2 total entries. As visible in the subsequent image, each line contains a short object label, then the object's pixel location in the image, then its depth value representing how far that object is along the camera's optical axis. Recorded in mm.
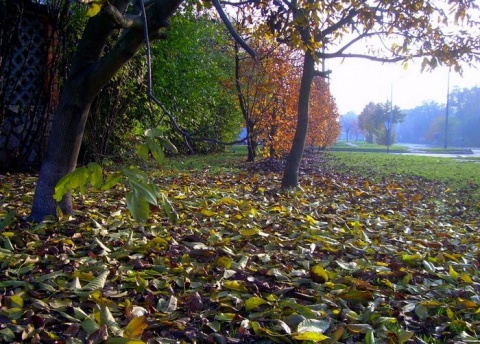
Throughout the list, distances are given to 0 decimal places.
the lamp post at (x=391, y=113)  43328
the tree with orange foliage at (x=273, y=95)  11844
